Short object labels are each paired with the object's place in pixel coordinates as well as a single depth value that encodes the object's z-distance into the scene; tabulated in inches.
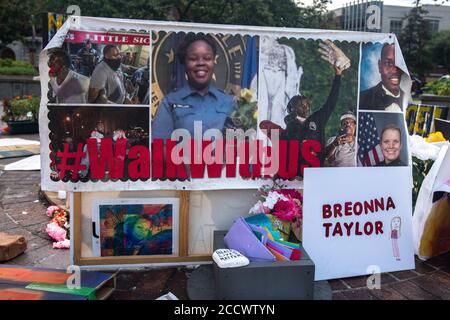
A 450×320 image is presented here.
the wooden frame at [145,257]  128.7
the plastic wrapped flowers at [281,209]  128.8
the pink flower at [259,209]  129.5
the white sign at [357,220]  134.0
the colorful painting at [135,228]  130.6
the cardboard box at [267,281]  107.2
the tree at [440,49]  1469.0
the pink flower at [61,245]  154.4
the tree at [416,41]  1386.6
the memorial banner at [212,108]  122.8
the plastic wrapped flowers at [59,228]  155.6
